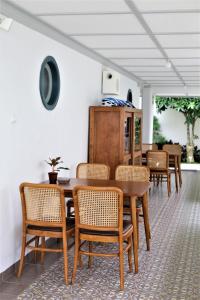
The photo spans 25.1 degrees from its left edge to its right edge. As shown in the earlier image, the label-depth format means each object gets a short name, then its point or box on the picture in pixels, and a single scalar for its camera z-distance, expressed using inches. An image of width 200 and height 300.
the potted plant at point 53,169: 170.4
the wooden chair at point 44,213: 143.9
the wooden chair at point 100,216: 138.7
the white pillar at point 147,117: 429.7
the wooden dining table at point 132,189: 153.4
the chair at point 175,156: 349.4
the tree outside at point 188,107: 531.8
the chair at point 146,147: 338.6
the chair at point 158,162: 311.6
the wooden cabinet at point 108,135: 236.7
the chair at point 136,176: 184.9
